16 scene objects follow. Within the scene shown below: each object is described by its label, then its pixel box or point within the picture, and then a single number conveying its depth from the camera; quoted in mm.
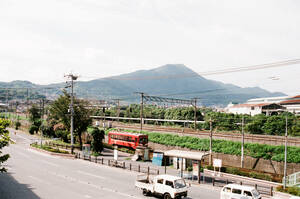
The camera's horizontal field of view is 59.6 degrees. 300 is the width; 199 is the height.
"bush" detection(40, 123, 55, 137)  67312
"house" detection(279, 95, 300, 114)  95875
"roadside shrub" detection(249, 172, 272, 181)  28141
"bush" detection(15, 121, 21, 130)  89425
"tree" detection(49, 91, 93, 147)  48562
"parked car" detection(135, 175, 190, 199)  20109
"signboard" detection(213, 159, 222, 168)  28577
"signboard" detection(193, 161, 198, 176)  27070
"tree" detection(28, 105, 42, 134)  88769
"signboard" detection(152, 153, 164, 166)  37219
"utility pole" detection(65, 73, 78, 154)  41938
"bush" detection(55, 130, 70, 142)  57362
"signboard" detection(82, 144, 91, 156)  40688
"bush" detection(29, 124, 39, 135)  75075
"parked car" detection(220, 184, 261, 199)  18359
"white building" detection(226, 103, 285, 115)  90638
